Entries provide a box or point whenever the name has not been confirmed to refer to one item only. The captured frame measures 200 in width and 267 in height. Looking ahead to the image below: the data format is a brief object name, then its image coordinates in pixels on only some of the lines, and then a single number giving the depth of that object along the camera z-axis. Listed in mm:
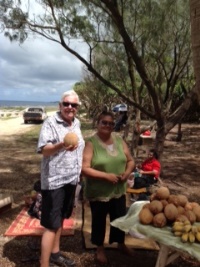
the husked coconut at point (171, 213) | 2027
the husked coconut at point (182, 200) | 2132
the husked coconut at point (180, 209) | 2065
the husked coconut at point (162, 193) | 2182
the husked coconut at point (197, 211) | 2079
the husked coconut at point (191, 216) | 2035
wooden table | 1836
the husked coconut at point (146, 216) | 2050
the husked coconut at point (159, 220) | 2011
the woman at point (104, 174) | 2426
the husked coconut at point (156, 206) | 2063
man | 2230
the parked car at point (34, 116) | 22451
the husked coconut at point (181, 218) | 1999
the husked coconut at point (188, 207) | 2121
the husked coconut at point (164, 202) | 2119
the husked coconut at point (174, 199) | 2131
